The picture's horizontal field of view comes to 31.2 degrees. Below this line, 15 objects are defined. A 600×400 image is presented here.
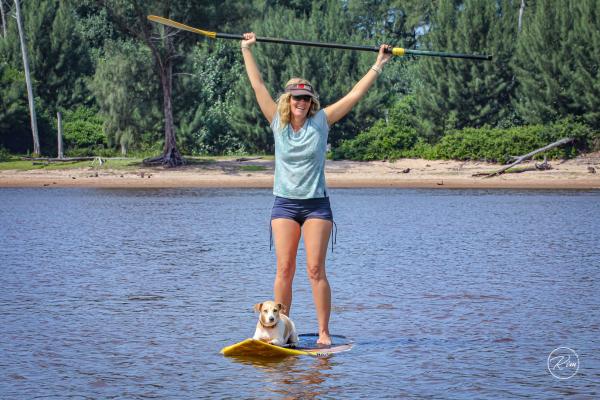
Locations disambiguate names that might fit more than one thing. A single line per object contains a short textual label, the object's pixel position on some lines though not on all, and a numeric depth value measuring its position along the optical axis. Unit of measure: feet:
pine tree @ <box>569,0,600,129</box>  144.66
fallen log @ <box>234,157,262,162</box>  158.71
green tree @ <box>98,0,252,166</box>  155.74
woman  28.66
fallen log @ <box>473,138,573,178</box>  138.51
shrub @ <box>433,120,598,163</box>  144.77
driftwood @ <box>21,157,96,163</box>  161.27
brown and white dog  28.40
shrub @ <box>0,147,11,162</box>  162.71
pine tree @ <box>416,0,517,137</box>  158.41
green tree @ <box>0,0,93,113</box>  182.80
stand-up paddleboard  29.01
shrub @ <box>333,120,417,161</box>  155.53
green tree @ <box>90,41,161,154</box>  159.12
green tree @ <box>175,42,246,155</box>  171.73
